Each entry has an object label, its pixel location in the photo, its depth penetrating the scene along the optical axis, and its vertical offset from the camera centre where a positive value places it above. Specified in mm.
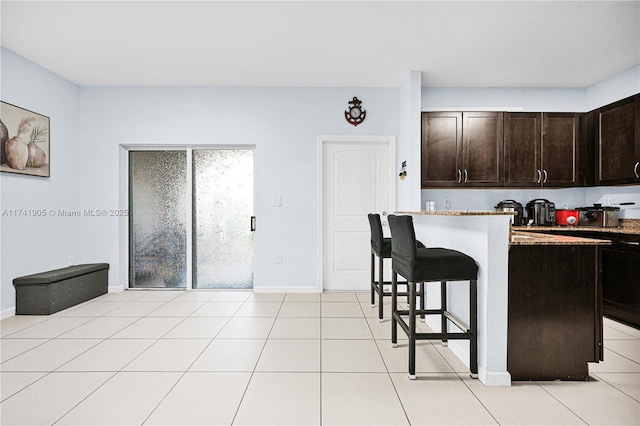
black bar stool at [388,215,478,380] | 2168 -416
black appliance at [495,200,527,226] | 4301 +46
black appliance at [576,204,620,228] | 3885 -61
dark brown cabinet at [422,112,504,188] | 4230 +766
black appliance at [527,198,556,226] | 4223 -29
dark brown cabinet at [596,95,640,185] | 3547 +758
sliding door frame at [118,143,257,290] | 4484 +275
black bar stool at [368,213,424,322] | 3346 -356
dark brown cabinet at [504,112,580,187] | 4234 +779
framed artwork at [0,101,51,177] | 3418 +739
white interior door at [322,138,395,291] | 4523 +262
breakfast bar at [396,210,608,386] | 2117 -504
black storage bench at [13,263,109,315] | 3490 -843
